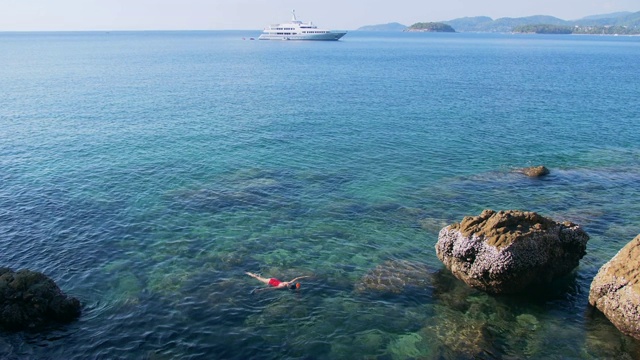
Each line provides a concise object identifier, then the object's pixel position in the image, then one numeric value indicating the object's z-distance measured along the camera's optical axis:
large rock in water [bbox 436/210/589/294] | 28.34
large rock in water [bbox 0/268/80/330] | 25.92
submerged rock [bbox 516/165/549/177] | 50.34
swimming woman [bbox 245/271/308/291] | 30.39
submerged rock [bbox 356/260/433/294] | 30.50
